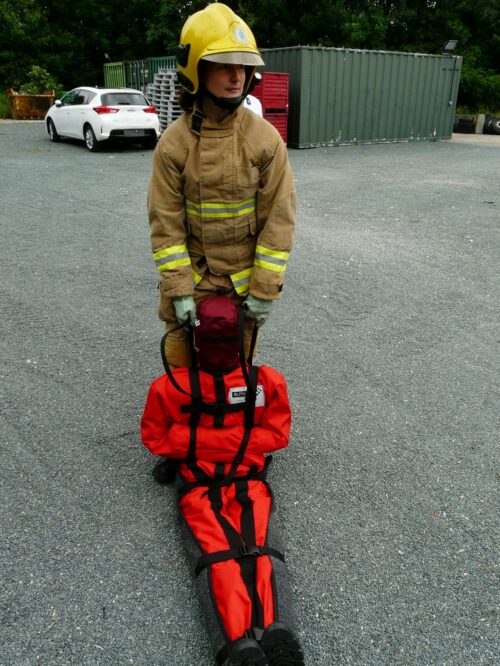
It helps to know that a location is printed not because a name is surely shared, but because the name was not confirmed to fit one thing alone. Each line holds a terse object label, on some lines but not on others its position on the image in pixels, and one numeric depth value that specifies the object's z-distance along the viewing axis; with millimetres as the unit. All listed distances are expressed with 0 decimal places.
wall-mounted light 20089
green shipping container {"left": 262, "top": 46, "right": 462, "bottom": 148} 17156
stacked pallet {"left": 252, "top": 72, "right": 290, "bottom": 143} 16328
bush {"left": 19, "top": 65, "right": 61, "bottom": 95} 26736
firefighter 2408
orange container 24984
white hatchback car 14195
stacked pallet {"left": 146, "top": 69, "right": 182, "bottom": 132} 16344
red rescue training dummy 2096
